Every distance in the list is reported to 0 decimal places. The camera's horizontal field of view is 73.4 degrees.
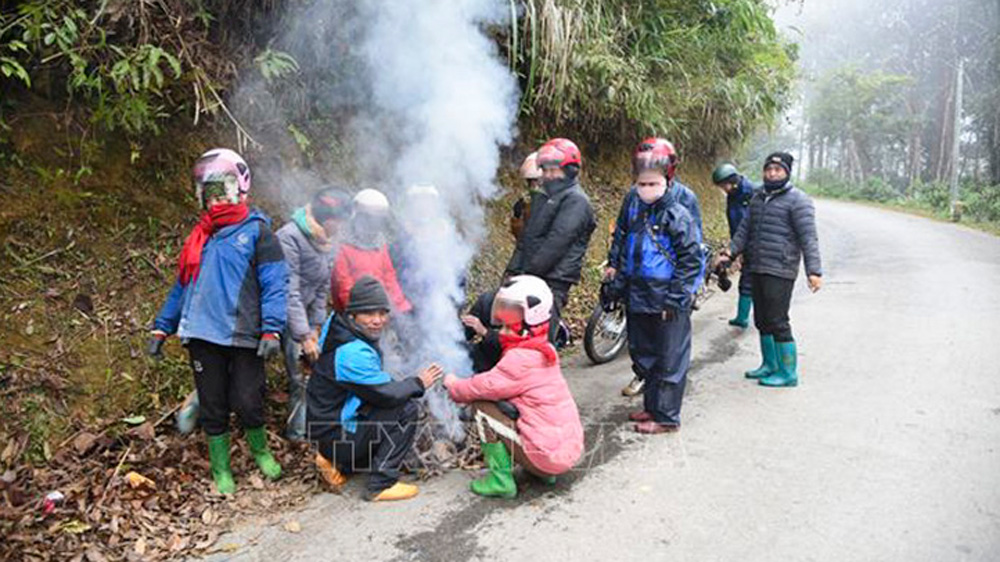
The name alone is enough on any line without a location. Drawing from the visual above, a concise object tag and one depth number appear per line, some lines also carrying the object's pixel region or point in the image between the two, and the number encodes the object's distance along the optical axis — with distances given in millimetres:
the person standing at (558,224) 4977
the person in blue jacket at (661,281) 4684
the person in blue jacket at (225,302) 3701
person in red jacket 4516
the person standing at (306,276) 4234
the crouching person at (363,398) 3752
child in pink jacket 3785
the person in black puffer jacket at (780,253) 5523
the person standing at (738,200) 7504
